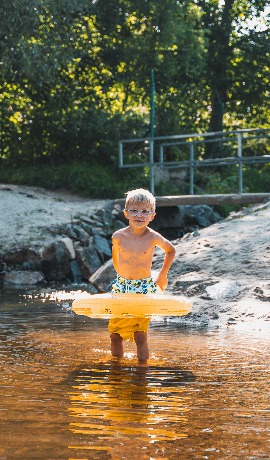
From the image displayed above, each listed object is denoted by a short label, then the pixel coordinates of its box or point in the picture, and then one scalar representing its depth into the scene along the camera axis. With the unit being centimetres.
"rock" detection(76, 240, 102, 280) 1480
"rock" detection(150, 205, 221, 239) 1869
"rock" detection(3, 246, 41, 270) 1477
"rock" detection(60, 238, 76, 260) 1503
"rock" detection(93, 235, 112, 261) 1558
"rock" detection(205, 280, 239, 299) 877
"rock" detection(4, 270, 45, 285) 1422
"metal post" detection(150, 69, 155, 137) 2169
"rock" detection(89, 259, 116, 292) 1098
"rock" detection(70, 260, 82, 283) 1466
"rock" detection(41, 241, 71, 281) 1467
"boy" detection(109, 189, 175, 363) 615
